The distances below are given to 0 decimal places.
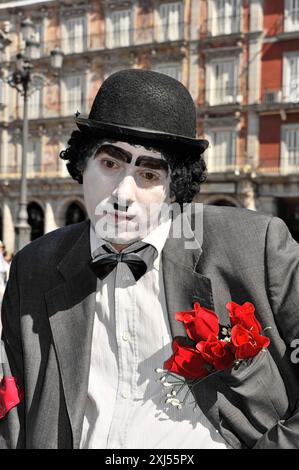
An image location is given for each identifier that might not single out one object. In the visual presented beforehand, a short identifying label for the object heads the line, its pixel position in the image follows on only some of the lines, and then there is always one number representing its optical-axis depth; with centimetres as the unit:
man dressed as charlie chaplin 156
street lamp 1165
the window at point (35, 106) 2477
